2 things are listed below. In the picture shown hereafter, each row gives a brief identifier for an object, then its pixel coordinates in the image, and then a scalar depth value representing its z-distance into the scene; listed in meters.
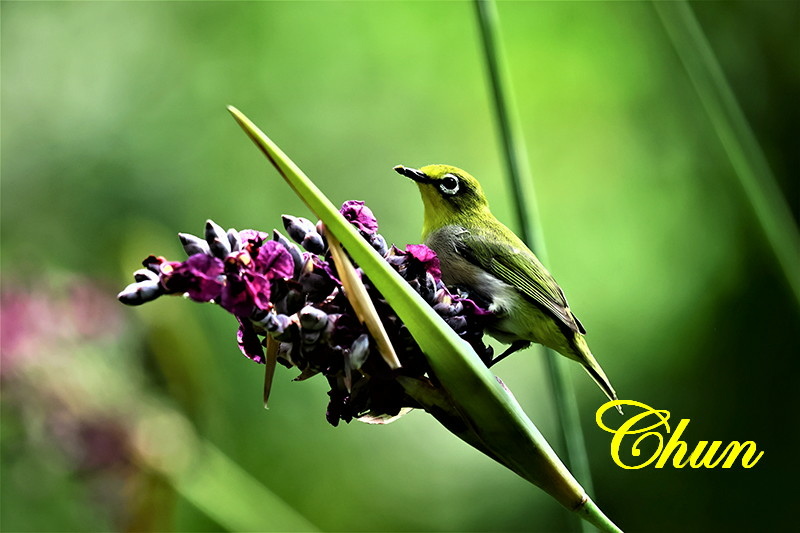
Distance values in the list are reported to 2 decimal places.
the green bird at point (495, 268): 2.32
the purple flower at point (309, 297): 2.23
